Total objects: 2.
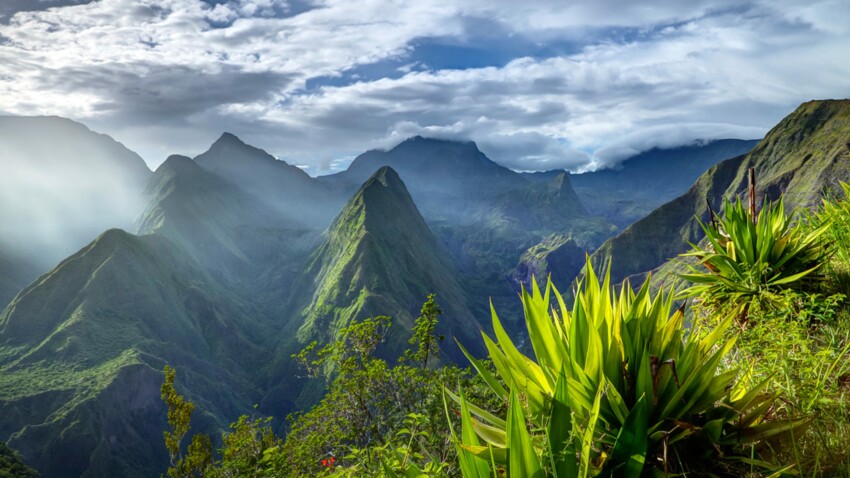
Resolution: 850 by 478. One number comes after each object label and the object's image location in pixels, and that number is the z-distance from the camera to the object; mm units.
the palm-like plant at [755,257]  5809
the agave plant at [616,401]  2305
